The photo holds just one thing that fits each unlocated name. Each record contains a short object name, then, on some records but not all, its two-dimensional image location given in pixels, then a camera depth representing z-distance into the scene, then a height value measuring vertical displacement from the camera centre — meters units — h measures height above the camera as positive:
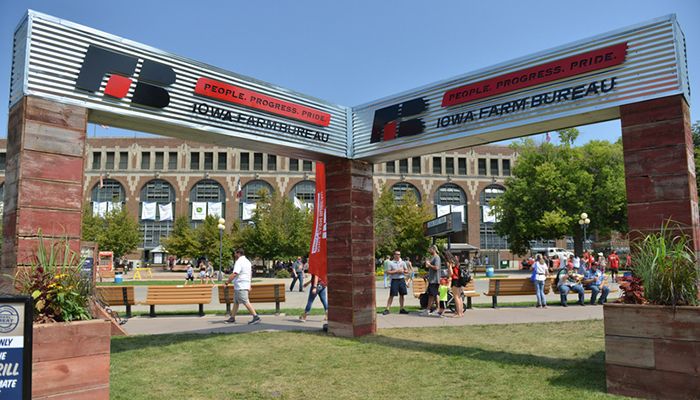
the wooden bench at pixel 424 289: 14.43 -1.34
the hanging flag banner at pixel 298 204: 46.22 +4.25
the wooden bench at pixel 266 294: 13.85 -1.30
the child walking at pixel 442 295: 12.98 -1.30
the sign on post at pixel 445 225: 14.93 +0.66
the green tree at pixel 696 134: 40.64 +9.18
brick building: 58.62 +8.67
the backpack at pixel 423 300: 13.73 -1.51
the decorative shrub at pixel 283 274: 39.41 -2.12
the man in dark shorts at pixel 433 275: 12.76 -0.77
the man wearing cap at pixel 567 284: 14.92 -1.24
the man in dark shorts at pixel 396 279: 13.02 -0.88
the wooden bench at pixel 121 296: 13.48 -1.29
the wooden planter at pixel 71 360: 4.40 -1.02
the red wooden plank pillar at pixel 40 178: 5.76 +0.89
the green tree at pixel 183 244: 44.88 +0.47
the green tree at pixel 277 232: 39.66 +1.28
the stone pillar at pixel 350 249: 9.67 -0.04
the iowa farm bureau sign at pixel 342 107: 6.32 +2.36
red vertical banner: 10.63 +0.38
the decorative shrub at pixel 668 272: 5.32 -0.33
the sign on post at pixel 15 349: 3.72 -0.75
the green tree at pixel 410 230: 44.78 +1.48
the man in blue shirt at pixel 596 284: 15.23 -1.26
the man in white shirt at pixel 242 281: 11.45 -0.78
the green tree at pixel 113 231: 45.91 +1.81
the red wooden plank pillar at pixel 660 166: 6.04 +0.98
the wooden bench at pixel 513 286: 15.22 -1.30
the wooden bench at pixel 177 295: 13.37 -1.27
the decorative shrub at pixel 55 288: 4.76 -0.38
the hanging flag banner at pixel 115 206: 50.66 +4.79
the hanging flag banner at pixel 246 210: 57.89 +4.50
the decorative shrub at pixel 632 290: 5.66 -0.55
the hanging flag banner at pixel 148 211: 58.03 +4.55
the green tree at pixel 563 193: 40.84 +4.39
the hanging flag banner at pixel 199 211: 57.53 +4.43
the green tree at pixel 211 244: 43.19 +0.44
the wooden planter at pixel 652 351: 5.11 -1.17
